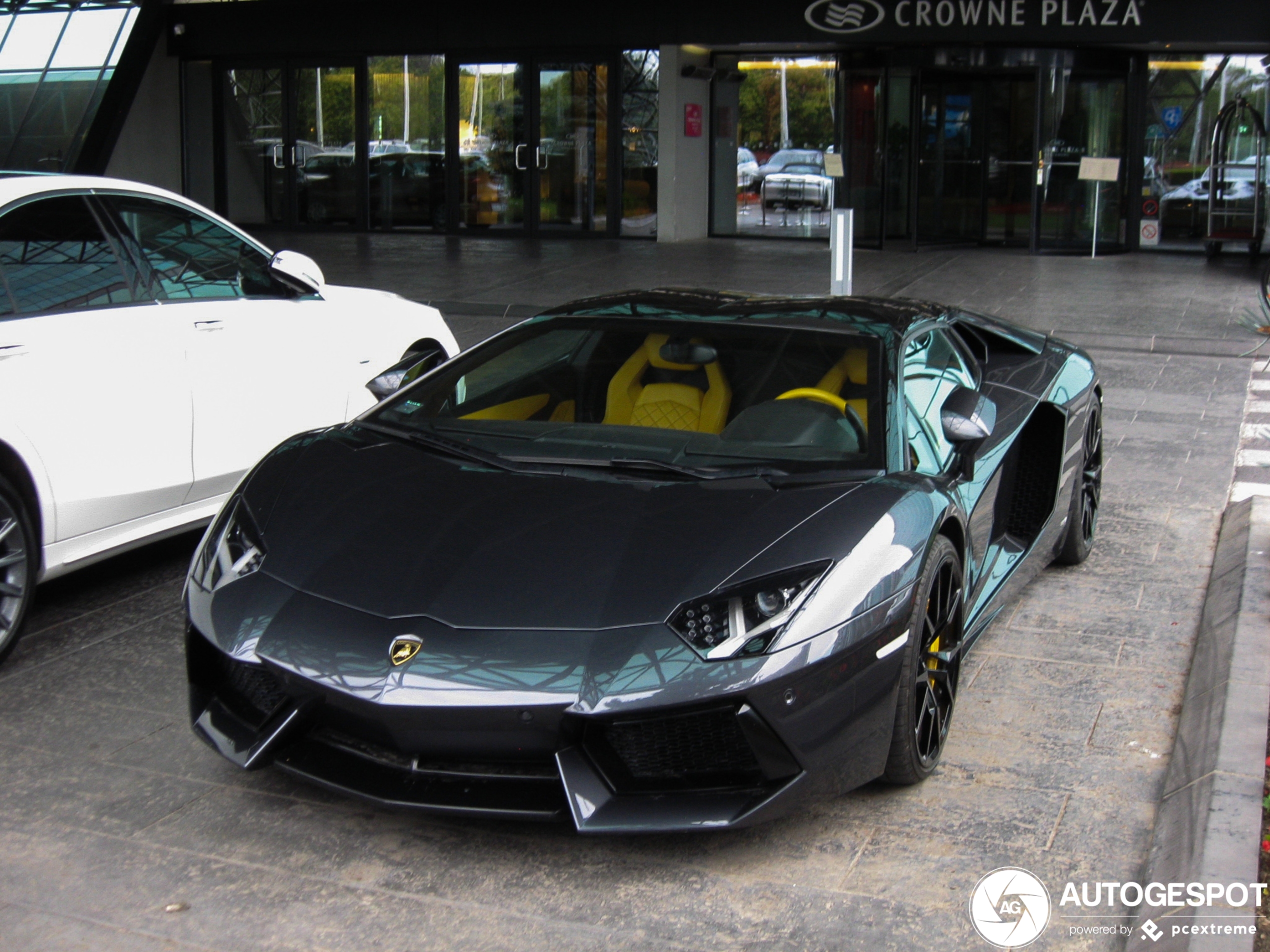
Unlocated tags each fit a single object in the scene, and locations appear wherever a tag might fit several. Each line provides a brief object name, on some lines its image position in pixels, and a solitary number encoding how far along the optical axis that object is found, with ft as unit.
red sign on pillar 69.24
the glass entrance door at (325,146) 76.28
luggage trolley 63.41
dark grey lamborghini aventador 10.09
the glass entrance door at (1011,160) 66.69
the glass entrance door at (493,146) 72.23
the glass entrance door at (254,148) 78.18
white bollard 31.99
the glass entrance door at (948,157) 67.21
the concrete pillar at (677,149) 68.13
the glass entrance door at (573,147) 70.59
